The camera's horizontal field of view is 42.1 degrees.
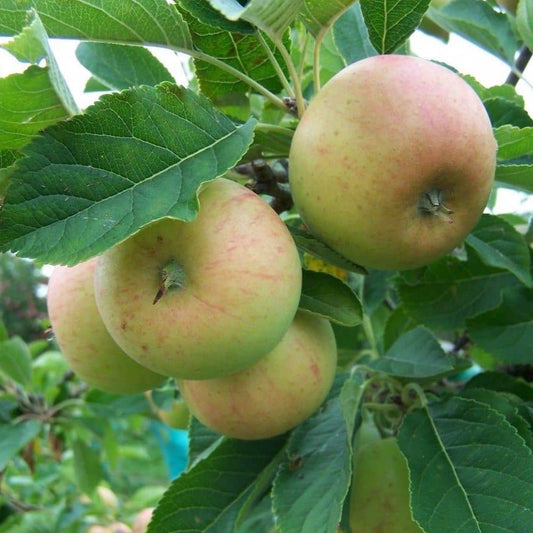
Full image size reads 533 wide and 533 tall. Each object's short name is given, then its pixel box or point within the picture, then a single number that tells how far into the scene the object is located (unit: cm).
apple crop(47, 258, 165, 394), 27
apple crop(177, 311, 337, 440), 27
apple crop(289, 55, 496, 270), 22
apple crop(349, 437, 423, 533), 31
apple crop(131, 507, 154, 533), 62
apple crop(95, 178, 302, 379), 22
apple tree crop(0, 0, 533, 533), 21
